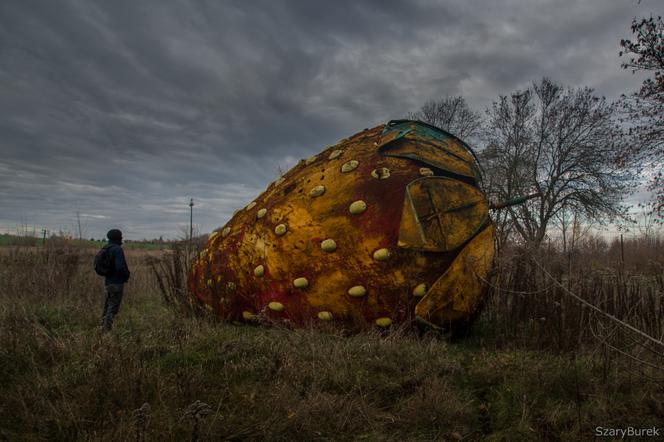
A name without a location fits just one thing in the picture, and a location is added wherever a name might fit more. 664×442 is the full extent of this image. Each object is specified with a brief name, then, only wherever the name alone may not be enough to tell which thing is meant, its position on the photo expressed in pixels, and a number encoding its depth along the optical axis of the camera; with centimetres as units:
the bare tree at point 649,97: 1141
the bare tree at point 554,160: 2097
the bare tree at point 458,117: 2370
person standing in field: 531
